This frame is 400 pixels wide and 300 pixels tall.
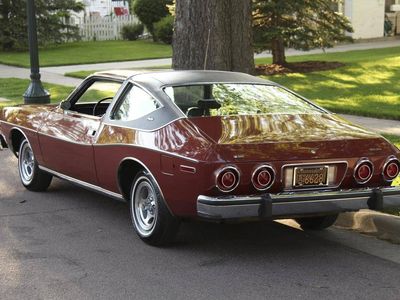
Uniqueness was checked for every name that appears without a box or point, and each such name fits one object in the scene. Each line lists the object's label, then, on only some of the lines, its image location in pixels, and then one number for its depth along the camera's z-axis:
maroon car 4.90
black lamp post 12.43
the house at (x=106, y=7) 39.75
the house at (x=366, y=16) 30.12
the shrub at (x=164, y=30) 31.31
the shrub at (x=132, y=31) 35.66
